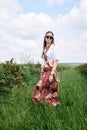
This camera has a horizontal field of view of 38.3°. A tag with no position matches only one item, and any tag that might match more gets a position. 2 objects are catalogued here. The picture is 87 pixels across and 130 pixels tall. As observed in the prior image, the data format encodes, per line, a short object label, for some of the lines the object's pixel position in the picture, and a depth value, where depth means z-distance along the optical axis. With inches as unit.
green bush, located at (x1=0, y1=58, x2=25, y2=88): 148.8
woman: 110.4
